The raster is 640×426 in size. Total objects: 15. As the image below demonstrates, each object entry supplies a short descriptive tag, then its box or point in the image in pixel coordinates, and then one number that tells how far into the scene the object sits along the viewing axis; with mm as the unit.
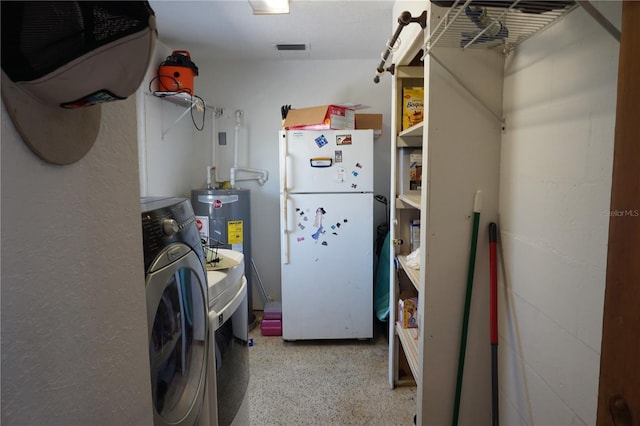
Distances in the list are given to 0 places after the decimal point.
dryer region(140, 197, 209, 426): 857
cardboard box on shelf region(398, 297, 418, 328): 2014
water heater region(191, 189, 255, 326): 2893
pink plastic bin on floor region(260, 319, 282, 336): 2961
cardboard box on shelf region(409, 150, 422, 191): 2088
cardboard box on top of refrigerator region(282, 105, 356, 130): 2645
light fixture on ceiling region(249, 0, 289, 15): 2089
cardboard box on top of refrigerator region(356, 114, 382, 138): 2912
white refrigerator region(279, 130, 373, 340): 2684
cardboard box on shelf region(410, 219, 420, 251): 2073
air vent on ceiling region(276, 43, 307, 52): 2818
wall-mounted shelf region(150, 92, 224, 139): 2578
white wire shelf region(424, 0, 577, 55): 1018
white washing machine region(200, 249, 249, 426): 1189
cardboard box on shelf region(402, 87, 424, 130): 1969
